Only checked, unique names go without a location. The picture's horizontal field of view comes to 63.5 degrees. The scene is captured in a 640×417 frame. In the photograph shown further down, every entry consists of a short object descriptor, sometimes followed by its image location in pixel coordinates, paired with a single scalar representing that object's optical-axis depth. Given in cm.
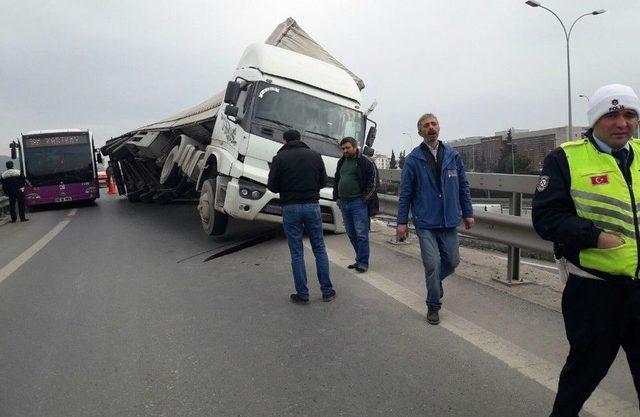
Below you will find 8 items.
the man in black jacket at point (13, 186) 1436
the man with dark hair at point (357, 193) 625
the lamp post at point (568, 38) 2118
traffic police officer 213
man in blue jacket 429
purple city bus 1722
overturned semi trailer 786
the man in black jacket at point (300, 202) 510
